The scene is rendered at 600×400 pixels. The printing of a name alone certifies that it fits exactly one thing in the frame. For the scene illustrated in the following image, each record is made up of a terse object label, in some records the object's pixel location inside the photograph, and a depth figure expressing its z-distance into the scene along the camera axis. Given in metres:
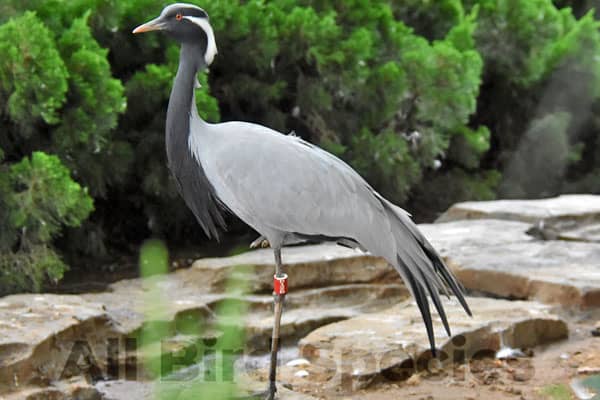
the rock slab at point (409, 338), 8.04
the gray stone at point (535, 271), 9.91
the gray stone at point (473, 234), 11.49
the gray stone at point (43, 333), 7.84
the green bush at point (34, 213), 10.45
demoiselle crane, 6.77
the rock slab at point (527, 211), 13.10
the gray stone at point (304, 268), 10.57
